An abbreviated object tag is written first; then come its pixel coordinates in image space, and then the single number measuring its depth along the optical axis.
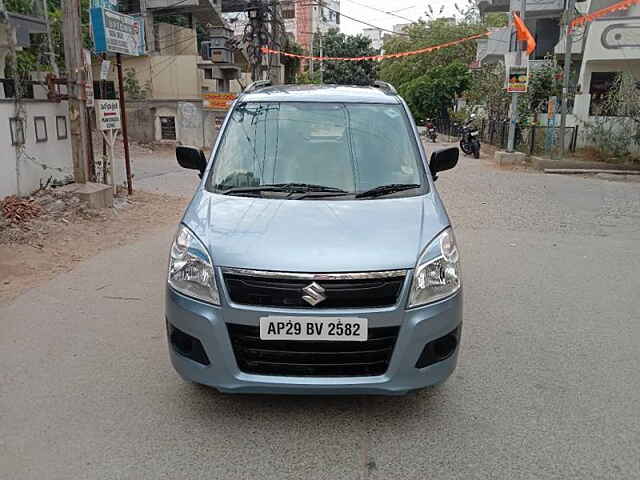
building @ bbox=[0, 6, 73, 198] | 8.73
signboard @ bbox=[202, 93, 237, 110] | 20.86
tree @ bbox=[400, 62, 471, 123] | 34.41
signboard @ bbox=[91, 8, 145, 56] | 9.09
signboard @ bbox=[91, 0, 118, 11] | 9.11
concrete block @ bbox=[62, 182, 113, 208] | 8.77
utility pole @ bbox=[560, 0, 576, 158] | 15.38
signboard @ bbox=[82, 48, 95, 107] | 9.27
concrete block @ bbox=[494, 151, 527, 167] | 16.80
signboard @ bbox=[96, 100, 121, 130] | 9.38
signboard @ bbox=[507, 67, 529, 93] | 16.56
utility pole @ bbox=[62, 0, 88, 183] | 8.97
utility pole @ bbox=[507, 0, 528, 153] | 16.66
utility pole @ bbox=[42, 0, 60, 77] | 11.25
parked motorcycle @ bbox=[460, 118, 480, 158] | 19.75
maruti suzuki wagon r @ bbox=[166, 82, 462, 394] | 2.94
